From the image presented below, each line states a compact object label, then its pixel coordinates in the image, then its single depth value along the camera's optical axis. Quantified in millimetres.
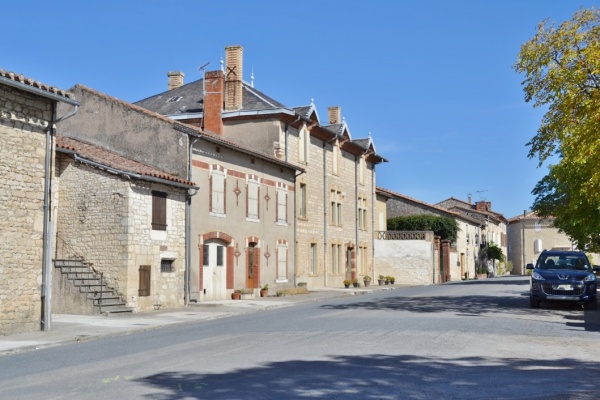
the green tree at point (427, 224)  60250
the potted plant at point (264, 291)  32031
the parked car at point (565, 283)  21672
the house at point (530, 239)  97250
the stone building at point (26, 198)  16469
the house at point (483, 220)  80000
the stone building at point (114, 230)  23391
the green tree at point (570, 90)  18594
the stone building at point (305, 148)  35969
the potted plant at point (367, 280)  45250
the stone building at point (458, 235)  62125
